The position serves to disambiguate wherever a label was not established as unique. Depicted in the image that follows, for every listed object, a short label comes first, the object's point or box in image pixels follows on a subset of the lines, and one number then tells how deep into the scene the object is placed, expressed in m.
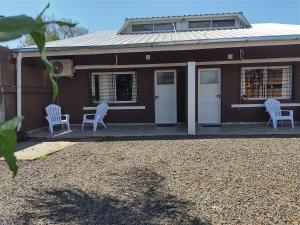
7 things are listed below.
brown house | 7.36
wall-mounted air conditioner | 7.72
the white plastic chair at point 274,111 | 6.82
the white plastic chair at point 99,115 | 7.00
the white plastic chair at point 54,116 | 6.85
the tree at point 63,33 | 19.95
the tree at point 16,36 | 0.75
